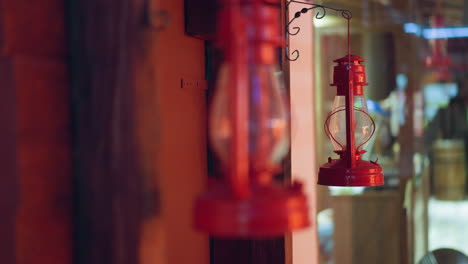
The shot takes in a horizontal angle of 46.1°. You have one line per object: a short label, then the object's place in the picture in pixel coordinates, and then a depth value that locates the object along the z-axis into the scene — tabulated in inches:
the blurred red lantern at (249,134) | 25.9
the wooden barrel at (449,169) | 168.9
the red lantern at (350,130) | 57.9
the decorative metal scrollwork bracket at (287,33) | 69.0
